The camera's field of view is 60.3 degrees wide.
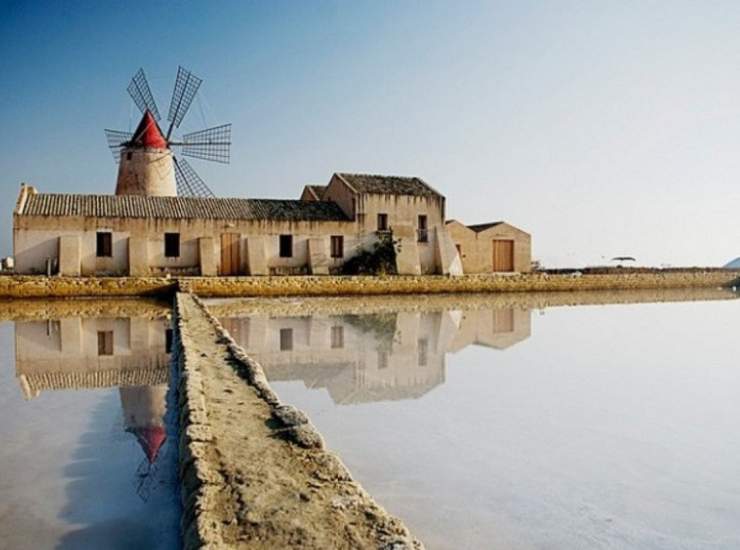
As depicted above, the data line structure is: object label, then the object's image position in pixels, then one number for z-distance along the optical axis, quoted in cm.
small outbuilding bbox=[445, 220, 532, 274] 2270
